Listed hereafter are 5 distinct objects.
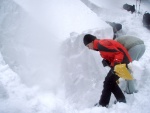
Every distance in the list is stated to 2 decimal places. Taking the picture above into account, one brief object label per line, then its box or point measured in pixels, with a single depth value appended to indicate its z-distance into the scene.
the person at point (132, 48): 3.92
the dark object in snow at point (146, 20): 7.19
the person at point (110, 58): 3.36
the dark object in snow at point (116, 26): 6.66
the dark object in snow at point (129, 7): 8.28
